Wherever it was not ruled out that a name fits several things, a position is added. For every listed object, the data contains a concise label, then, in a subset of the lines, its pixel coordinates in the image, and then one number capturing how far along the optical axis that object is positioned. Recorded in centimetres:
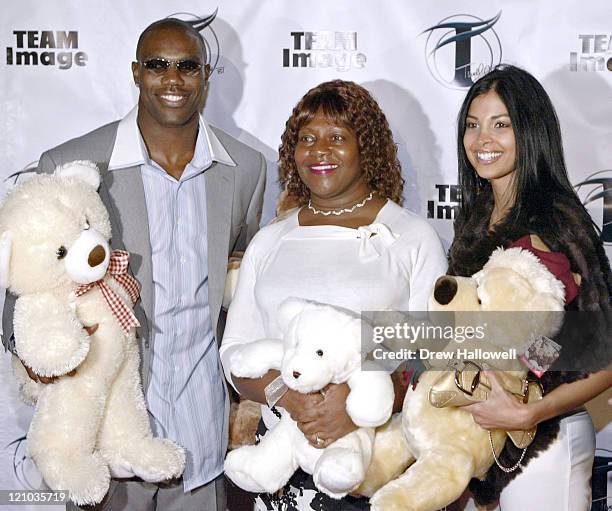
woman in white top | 199
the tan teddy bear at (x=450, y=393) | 174
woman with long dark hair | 185
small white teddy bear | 181
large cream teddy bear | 194
